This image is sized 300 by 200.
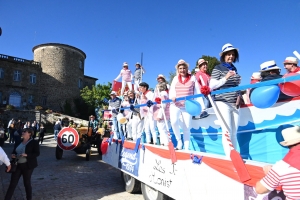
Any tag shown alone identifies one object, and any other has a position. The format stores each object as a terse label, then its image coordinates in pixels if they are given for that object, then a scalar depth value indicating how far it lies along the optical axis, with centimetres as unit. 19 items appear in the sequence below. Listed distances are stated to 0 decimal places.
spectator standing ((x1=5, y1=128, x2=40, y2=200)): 417
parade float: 209
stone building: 3338
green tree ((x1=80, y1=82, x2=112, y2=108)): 3639
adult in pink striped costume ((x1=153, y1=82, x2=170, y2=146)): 415
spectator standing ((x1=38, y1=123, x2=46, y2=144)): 1510
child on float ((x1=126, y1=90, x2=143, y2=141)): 519
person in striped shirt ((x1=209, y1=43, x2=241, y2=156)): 284
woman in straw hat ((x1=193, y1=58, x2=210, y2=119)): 378
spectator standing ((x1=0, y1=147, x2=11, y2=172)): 354
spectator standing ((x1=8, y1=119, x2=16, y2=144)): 1400
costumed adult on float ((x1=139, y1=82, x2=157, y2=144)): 462
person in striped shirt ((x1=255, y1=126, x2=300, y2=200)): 157
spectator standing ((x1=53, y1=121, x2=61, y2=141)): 1577
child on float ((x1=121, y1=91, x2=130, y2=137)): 600
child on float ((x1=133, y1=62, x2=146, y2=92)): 983
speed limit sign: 807
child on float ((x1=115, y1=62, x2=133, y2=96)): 941
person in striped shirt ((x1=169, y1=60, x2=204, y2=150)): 358
